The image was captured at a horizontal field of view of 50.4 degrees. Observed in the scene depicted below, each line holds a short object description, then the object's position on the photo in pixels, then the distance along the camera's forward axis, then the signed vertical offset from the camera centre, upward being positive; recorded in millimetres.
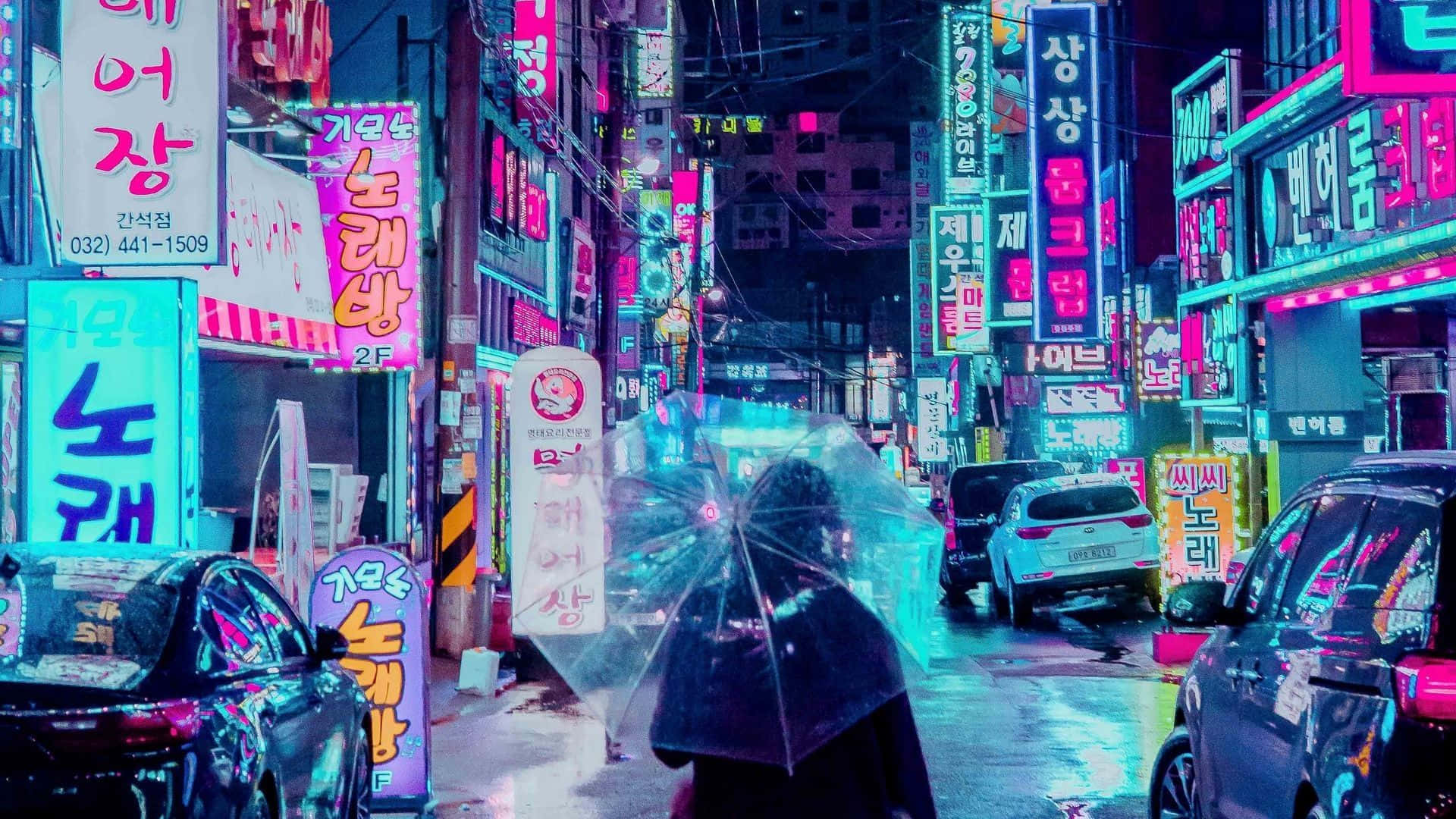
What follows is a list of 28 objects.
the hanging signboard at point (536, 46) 23531 +6219
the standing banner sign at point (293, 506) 11664 -381
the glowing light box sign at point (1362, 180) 14102 +2720
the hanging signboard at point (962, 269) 36094 +4298
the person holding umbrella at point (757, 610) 4105 -466
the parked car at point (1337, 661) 4590 -732
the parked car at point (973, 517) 23359 -1051
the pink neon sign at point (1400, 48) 10836 +2781
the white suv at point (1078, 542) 20000 -1236
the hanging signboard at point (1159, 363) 29188 +1579
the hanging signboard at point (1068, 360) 30906 +1745
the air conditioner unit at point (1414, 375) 18797 +856
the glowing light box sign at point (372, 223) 15609 +2348
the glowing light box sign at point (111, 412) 9477 +289
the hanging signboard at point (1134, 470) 22422 -349
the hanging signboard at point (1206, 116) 21844 +4954
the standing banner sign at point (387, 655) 9070 -1183
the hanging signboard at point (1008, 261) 29562 +3616
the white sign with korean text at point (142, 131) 9344 +1993
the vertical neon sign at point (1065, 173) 25953 +4714
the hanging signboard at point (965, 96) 36844 +8712
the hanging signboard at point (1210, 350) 22406 +1458
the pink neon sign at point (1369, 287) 14547 +1673
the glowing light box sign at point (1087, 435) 29906 +220
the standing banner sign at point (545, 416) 12805 +304
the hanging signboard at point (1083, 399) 30016 +929
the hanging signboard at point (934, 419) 50344 +980
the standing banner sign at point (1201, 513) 19234 -849
